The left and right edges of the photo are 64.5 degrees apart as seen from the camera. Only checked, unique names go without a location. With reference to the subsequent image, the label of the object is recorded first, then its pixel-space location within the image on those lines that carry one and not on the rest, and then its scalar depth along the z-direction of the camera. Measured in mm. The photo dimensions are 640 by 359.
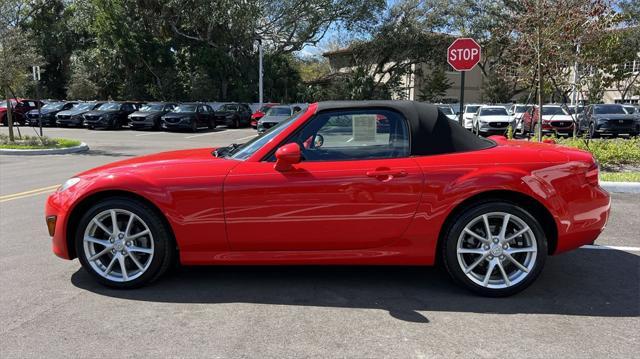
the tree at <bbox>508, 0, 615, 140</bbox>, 11414
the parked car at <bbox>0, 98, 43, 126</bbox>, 29688
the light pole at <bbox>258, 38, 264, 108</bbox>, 36853
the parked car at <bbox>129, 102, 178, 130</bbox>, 26391
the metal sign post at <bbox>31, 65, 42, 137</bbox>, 17148
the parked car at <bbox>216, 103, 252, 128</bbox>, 30328
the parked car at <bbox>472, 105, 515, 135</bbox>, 22312
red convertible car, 3879
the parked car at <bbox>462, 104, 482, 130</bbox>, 24808
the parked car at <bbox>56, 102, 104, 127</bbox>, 28000
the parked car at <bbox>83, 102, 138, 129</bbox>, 26883
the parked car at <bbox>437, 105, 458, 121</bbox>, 24119
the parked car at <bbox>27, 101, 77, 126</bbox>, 29125
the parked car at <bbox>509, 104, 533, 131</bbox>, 21734
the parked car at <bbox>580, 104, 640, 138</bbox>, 21078
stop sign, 9517
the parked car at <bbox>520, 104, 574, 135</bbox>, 20812
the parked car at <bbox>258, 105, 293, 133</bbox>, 23125
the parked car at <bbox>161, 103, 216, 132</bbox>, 25875
